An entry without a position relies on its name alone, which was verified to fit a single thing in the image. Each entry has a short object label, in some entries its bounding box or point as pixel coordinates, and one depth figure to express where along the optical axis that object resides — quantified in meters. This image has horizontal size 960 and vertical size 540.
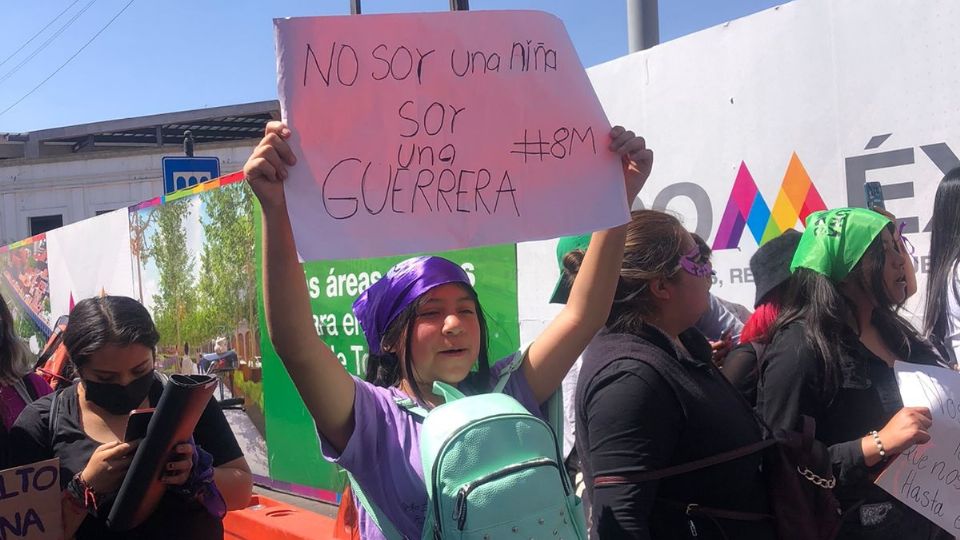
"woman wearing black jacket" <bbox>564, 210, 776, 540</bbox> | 2.03
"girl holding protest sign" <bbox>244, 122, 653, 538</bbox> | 1.81
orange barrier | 4.47
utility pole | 5.86
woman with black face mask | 2.42
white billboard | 3.38
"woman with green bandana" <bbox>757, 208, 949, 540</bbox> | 2.36
